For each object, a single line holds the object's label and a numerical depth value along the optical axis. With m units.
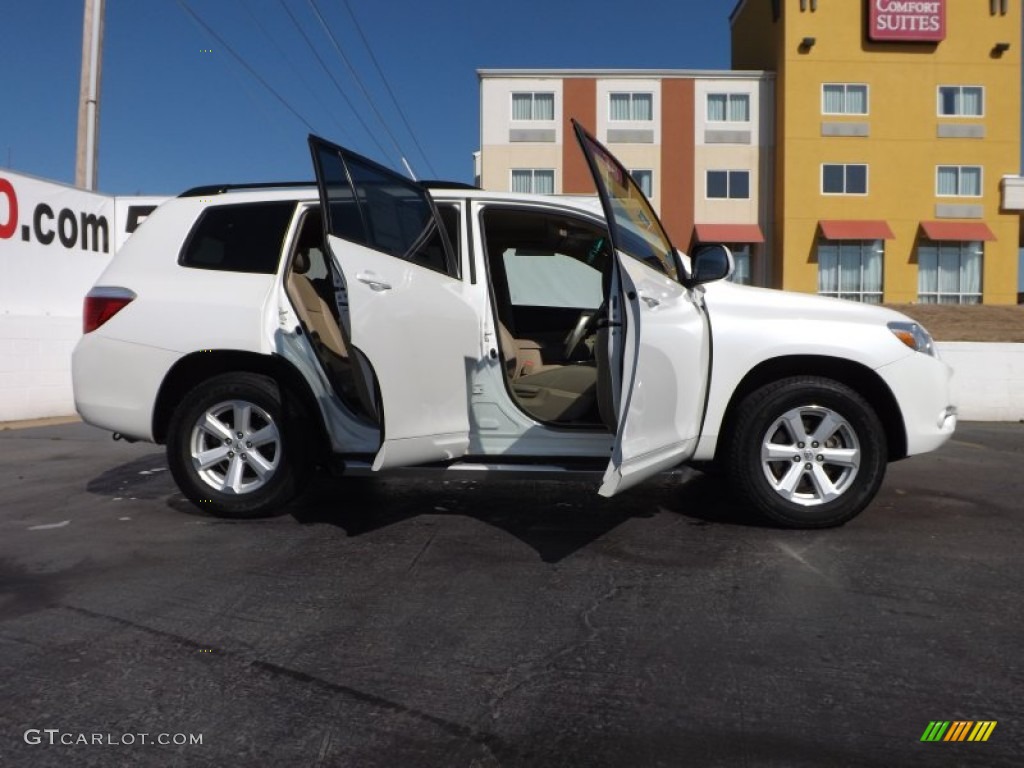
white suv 4.04
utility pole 13.96
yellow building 31.61
